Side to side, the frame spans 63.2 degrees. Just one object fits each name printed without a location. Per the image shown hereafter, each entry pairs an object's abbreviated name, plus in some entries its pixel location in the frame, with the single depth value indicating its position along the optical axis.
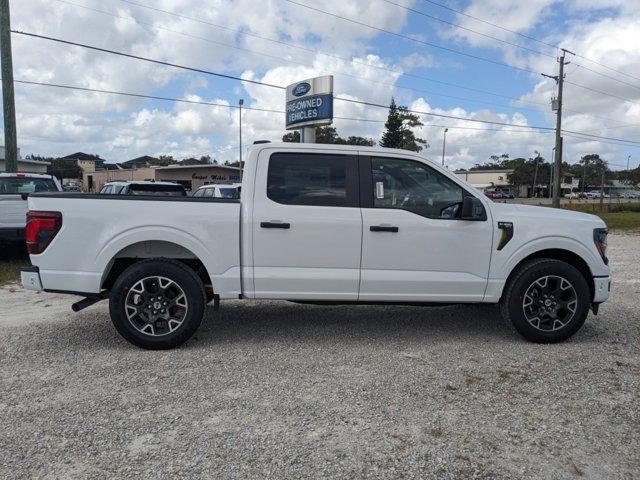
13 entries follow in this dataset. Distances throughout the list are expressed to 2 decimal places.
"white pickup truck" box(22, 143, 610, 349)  4.68
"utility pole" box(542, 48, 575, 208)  32.00
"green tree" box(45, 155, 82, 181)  103.56
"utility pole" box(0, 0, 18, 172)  12.66
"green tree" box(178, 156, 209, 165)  113.61
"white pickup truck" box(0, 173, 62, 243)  9.12
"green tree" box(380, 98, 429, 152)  63.12
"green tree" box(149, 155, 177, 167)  112.94
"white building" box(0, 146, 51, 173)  49.36
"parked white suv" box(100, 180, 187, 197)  11.99
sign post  20.52
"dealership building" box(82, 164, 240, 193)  62.22
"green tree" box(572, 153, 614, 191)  117.94
